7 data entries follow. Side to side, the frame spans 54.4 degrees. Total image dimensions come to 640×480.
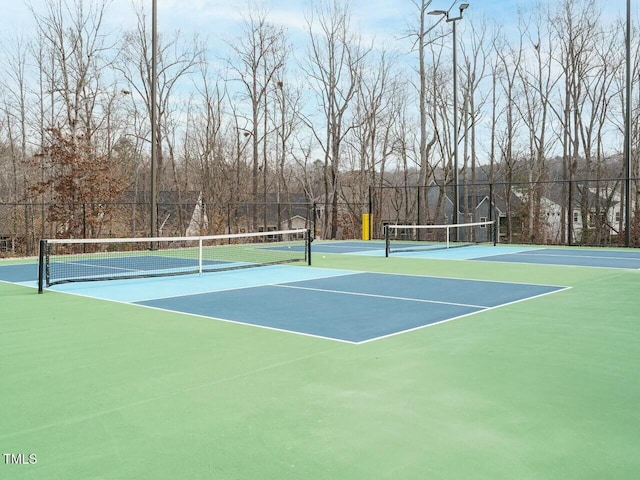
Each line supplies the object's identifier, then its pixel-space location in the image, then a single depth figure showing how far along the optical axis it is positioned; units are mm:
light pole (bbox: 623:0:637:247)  18562
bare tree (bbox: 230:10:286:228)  30156
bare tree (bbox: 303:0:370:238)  30469
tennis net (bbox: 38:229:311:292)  11741
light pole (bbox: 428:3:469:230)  21031
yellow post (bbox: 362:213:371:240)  24391
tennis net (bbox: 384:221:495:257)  18738
